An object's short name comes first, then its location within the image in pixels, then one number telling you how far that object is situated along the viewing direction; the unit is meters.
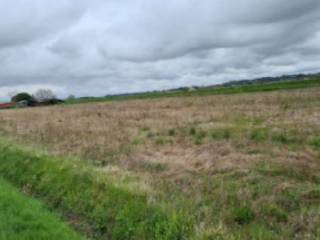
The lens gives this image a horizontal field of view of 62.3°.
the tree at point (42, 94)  84.03
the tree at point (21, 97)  82.55
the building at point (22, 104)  63.47
